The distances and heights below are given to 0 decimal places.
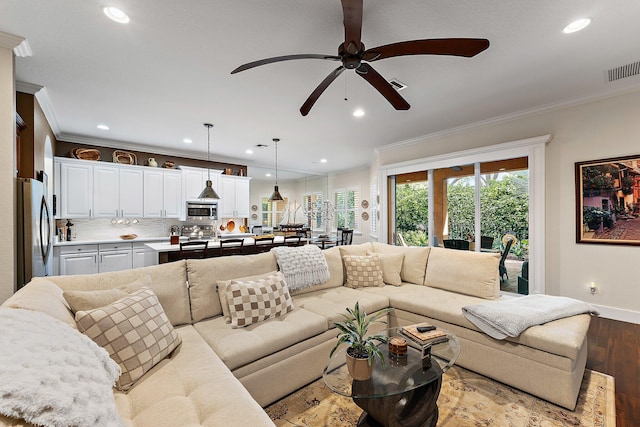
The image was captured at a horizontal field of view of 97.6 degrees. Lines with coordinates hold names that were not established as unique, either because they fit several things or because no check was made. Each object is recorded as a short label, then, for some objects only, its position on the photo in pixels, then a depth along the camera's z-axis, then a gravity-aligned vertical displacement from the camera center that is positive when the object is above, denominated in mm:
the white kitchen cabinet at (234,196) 6742 +456
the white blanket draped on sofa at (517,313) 2080 -786
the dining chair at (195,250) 3887 -495
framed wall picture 3301 +148
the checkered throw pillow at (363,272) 3285 -686
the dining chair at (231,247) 4129 -485
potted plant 1501 -748
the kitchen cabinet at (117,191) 5129 +460
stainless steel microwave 6219 +108
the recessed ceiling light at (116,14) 1954 +1440
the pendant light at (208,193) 4762 +371
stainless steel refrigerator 2541 -144
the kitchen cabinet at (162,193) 5676 +454
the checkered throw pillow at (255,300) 2135 -688
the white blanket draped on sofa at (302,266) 2783 -530
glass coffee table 1462 -917
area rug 1767 -1313
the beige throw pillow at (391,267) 3383 -658
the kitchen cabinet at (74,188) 4738 +468
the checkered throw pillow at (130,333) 1408 -633
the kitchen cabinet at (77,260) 4510 -733
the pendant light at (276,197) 5611 +354
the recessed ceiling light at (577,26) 2090 +1432
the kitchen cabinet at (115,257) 4871 -739
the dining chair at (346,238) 7553 -653
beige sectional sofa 1294 -848
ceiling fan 1624 +1070
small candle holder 1695 -816
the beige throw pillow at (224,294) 2207 -636
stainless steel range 6270 -385
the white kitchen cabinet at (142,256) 5223 -769
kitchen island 3979 -493
